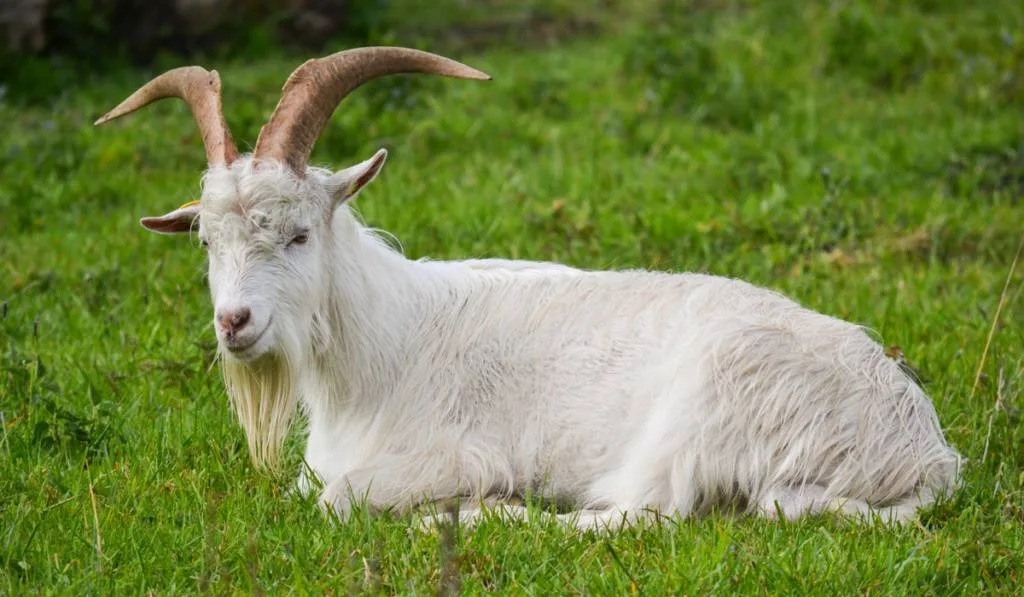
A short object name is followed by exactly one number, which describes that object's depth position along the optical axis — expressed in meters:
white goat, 9.71
